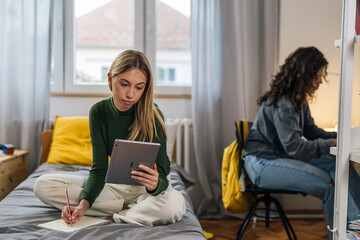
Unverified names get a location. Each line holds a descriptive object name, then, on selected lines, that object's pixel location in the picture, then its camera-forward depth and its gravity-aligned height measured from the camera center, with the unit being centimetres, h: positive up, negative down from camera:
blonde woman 149 -29
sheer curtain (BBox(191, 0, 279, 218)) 288 +20
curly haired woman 203 -24
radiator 279 -29
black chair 213 -49
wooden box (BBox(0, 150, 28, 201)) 236 -49
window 300 +41
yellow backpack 220 -49
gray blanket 132 -47
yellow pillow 256 -32
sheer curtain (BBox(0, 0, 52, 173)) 279 +16
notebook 138 -46
